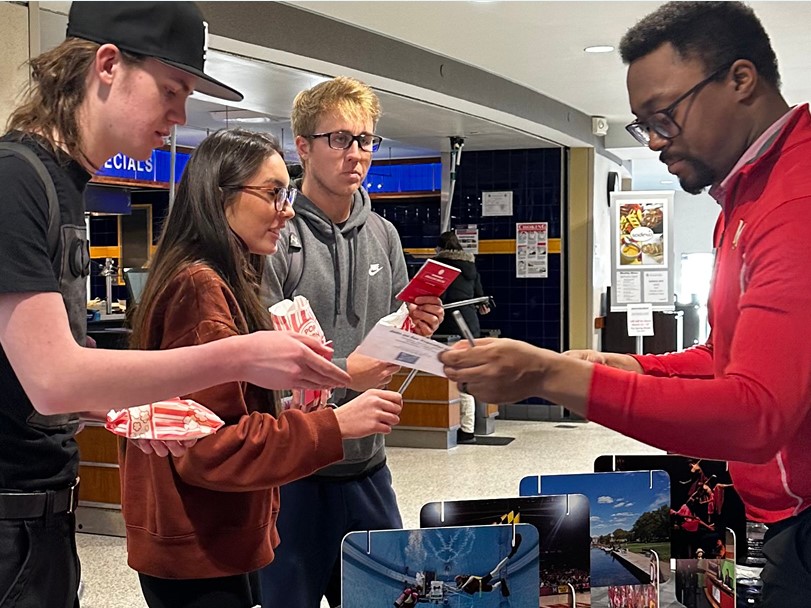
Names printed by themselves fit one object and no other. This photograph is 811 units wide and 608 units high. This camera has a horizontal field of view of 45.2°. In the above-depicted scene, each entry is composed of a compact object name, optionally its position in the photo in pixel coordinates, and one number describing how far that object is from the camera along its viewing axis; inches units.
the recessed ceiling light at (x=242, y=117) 406.0
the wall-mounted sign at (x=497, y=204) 457.7
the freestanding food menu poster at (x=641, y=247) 401.4
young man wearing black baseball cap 57.5
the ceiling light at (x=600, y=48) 290.2
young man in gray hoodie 99.0
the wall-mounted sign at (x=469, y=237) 464.8
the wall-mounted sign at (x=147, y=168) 462.6
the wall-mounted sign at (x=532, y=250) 453.1
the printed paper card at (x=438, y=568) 74.1
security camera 444.1
